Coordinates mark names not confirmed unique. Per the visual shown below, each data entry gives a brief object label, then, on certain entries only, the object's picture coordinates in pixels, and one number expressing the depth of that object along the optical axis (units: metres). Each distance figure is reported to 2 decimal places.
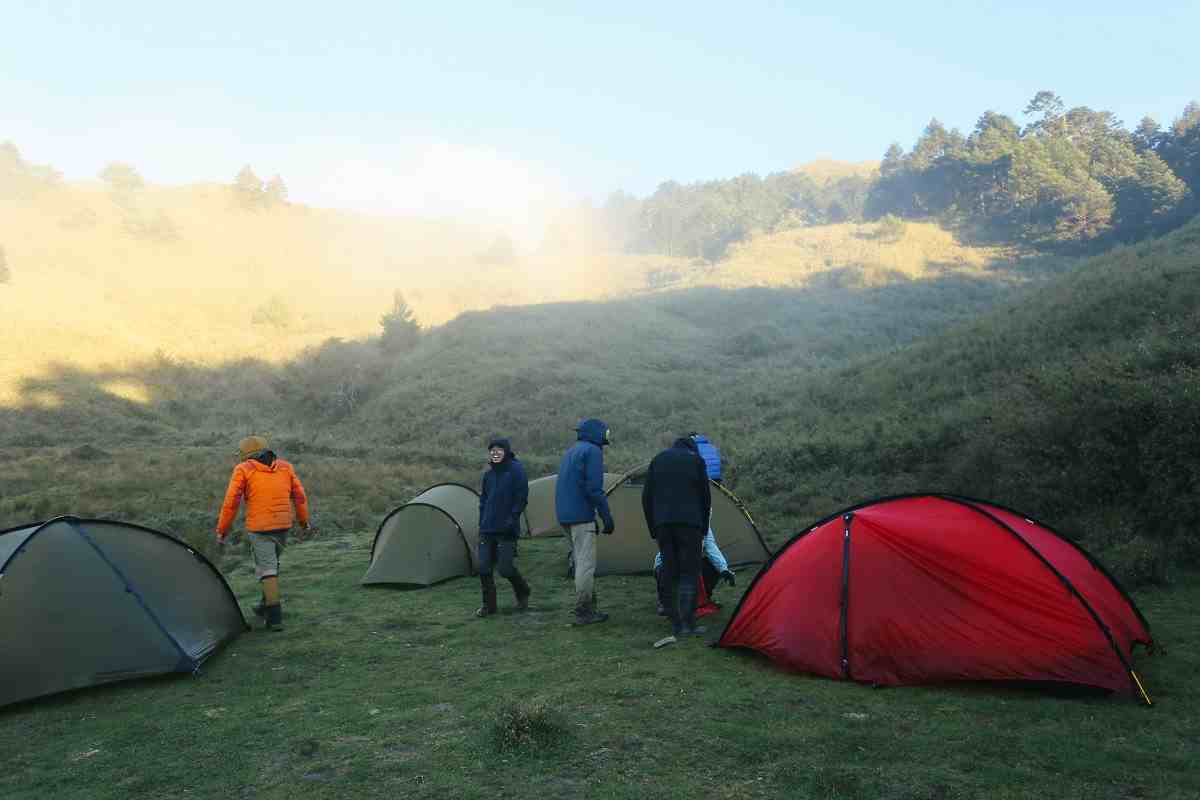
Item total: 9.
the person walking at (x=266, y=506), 8.65
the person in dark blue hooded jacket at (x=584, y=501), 8.48
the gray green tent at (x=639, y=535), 11.20
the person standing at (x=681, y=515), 7.85
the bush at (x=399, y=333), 50.03
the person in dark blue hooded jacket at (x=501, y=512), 9.05
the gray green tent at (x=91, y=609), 6.51
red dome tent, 5.86
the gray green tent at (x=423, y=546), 11.14
